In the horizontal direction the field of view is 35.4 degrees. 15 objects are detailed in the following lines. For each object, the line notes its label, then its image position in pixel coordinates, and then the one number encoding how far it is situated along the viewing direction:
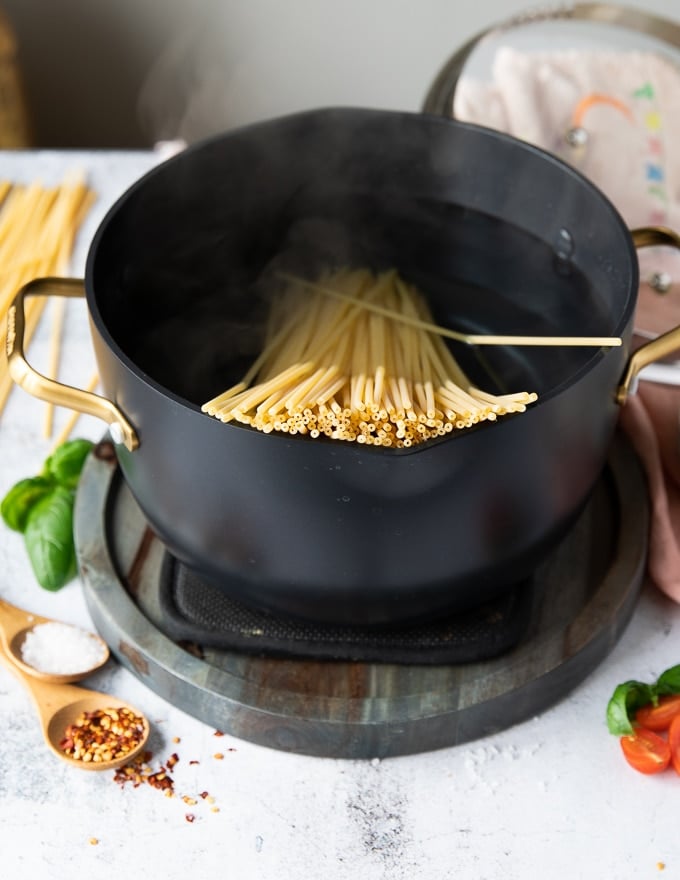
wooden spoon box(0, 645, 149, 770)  1.08
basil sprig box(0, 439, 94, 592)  1.26
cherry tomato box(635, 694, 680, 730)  1.12
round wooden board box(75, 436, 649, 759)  1.08
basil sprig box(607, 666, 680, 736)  1.09
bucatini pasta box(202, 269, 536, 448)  1.00
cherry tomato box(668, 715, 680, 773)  1.08
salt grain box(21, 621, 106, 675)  1.16
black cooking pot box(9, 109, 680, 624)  0.95
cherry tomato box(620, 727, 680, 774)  1.07
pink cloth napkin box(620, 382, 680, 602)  1.24
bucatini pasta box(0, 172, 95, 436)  1.61
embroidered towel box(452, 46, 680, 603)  1.86
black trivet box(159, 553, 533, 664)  1.13
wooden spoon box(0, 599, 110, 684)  1.14
